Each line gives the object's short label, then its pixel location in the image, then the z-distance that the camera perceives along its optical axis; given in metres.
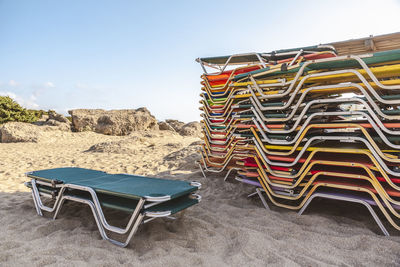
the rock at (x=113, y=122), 13.21
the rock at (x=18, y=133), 10.74
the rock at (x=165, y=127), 14.28
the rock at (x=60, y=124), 12.69
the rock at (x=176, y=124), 15.55
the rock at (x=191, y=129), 13.81
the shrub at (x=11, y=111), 14.84
